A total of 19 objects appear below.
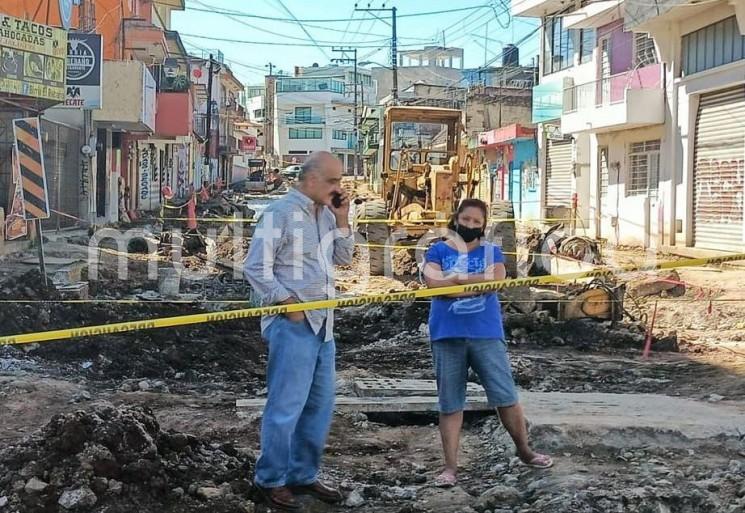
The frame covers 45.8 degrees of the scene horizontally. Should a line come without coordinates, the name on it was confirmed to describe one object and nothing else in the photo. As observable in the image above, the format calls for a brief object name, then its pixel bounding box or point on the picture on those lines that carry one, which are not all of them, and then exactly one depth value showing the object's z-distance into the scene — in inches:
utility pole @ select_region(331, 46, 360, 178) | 2518.8
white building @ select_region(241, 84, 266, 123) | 4377.5
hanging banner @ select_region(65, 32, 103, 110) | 752.3
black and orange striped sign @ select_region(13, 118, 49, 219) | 413.4
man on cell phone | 163.3
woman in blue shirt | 183.9
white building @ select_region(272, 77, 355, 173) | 3730.3
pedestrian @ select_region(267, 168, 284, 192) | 2439.7
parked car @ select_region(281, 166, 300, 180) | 2684.5
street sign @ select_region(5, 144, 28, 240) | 548.4
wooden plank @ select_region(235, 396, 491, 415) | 240.5
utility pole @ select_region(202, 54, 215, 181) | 1785.4
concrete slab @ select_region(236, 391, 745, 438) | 210.7
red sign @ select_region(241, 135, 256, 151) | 3004.4
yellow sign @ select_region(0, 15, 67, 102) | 510.0
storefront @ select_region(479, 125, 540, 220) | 1210.6
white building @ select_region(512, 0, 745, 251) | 718.5
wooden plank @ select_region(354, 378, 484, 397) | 259.4
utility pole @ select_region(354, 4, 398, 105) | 1681.8
